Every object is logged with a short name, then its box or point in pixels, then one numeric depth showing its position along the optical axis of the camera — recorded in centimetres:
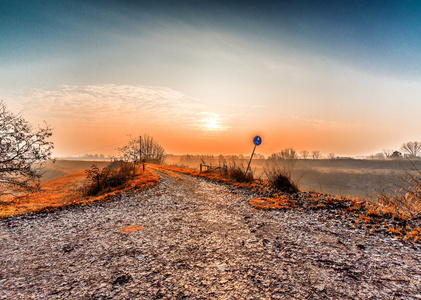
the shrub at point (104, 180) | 1486
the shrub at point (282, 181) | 1205
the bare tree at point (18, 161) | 1080
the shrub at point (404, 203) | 689
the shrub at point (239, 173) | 1603
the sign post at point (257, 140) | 1615
